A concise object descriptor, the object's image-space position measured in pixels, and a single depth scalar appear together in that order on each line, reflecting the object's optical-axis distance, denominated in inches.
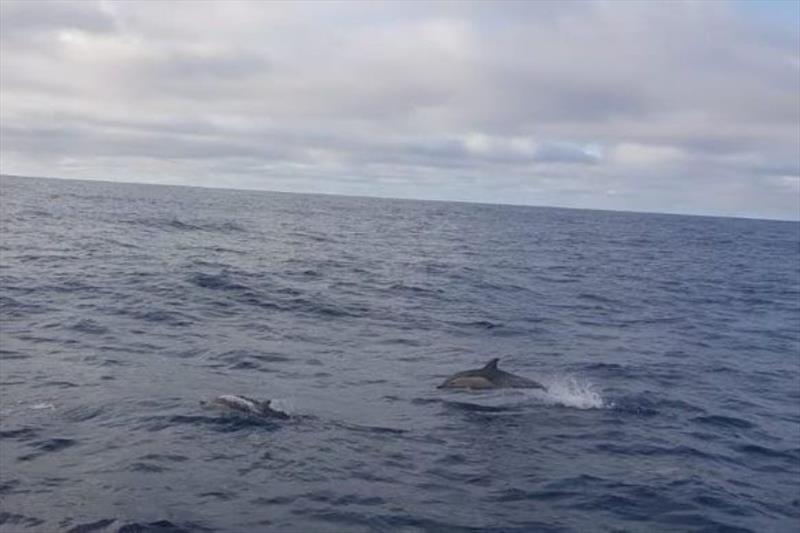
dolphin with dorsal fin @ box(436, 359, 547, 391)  822.5
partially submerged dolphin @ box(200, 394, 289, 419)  697.6
